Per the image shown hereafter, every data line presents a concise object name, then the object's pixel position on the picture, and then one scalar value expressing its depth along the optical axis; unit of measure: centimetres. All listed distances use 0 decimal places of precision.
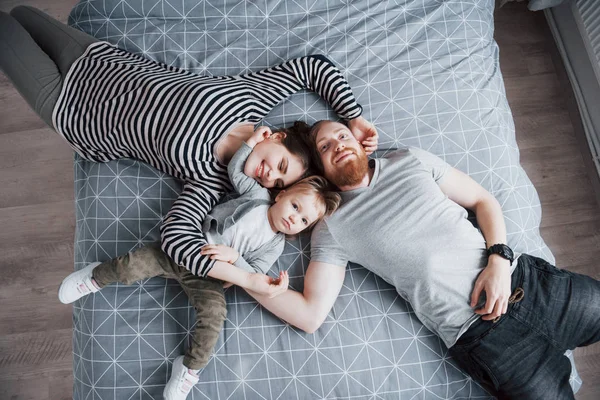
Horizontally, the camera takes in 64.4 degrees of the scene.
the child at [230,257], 129
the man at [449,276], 127
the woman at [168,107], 137
